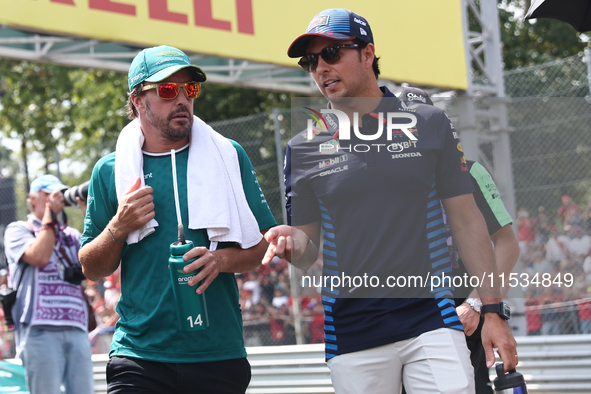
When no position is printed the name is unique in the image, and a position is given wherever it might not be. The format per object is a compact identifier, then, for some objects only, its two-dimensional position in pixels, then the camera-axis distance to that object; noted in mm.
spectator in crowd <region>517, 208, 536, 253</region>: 17453
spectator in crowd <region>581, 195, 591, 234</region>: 16900
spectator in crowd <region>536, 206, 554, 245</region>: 17430
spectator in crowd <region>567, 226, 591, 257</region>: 15523
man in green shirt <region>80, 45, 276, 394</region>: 5809
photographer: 10953
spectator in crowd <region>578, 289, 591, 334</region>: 16094
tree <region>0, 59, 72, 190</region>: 35094
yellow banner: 13211
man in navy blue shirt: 5355
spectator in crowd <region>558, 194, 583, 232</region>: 17312
